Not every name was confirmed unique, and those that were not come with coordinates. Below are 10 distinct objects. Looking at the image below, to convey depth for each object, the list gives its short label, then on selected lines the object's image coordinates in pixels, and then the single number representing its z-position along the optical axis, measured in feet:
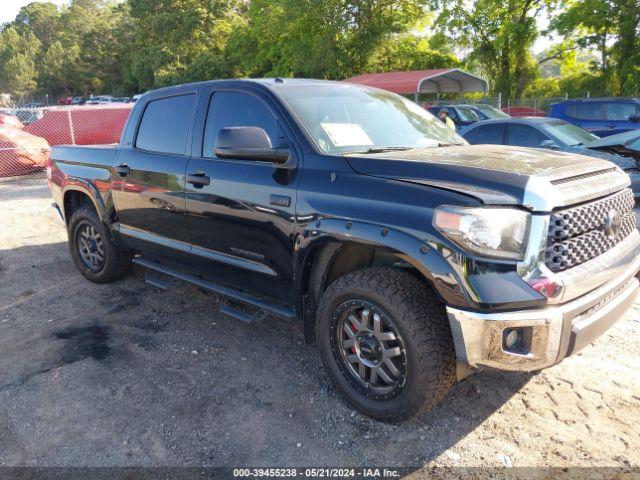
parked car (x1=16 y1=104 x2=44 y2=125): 65.89
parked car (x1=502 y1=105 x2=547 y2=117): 85.50
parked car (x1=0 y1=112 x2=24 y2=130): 54.65
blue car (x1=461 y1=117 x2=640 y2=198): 27.25
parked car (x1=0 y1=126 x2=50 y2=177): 43.78
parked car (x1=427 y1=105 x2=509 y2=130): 54.19
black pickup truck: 8.13
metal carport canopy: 69.67
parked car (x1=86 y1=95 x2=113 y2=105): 126.93
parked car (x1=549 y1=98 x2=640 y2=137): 42.57
